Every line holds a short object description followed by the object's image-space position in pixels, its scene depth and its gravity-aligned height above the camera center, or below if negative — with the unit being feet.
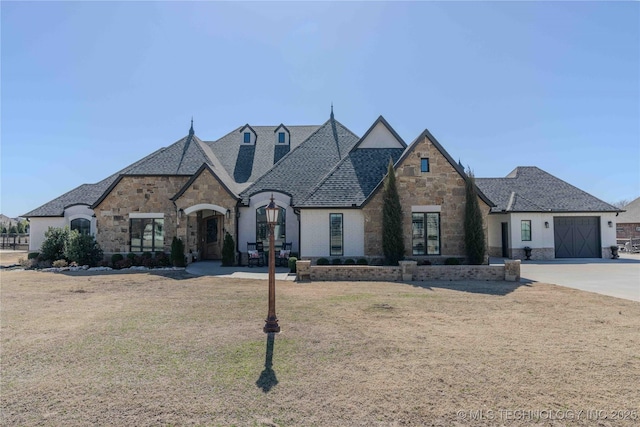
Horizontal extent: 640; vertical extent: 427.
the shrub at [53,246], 66.49 -2.44
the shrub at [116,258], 63.12 -4.73
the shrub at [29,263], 65.53 -5.72
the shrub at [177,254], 60.13 -3.85
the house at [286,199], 58.03 +6.42
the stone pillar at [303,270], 47.57 -5.43
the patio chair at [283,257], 62.59 -4.73
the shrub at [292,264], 54.17 -5.31
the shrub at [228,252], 62.28 -3.67
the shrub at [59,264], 62.13 -5.59
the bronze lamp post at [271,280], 24.43 -3.62
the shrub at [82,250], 63.26 -3.15
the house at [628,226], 125.29 +1.03
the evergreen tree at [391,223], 55.47 +1.27
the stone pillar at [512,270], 46.01 -5.57
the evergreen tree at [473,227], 54.95 +0.49
